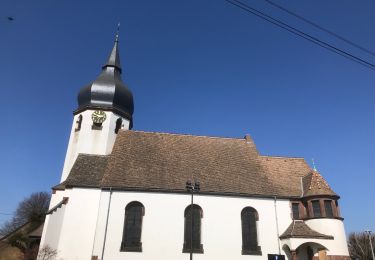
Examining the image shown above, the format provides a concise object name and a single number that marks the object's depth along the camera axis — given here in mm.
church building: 23531
